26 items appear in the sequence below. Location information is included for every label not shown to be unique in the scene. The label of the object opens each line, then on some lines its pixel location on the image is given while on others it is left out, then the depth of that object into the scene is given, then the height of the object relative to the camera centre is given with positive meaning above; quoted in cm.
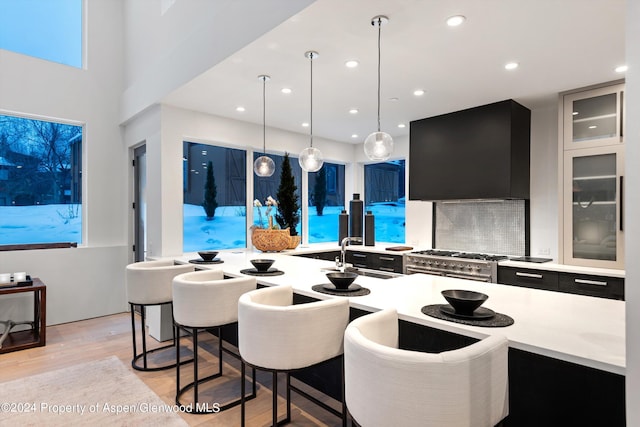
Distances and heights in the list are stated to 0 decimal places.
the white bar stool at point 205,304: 237 -61
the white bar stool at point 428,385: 110 -55
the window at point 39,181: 428 +38
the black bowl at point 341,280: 219 -41
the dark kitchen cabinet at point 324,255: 471 -57
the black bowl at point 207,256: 356 -43
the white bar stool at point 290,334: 171 -59
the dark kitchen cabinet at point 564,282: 289 -59
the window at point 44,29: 428 +227
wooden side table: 363 -122
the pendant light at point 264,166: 368 +47
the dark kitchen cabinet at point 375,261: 441 -62
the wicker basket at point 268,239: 436 -32
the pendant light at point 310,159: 319 +47
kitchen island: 128 -47
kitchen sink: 436 -75
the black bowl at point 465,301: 159 -39
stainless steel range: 354 -54
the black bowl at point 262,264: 288 -41
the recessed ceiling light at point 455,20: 212 +114
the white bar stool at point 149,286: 303 -62
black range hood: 364 +63
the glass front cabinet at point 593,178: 304 +31
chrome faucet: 281 -41
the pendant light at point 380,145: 260 +49
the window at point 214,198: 447 +19
